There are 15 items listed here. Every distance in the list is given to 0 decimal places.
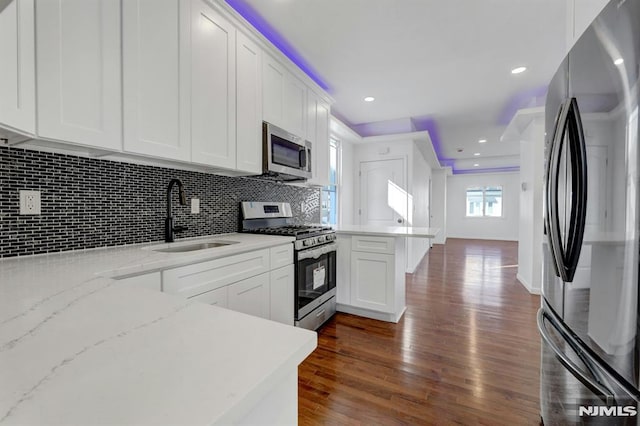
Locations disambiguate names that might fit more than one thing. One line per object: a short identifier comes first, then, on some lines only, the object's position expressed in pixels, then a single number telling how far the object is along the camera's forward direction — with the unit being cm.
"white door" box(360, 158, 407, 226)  477
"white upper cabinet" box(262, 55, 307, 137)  244
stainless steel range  236
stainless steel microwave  240
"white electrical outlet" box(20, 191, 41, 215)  134
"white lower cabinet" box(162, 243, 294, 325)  147
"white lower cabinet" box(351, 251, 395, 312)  274
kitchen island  273
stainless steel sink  183
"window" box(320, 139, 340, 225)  452
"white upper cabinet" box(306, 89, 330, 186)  311
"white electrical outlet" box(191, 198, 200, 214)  217
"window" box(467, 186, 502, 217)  956
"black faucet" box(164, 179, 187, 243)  193
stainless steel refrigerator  81
